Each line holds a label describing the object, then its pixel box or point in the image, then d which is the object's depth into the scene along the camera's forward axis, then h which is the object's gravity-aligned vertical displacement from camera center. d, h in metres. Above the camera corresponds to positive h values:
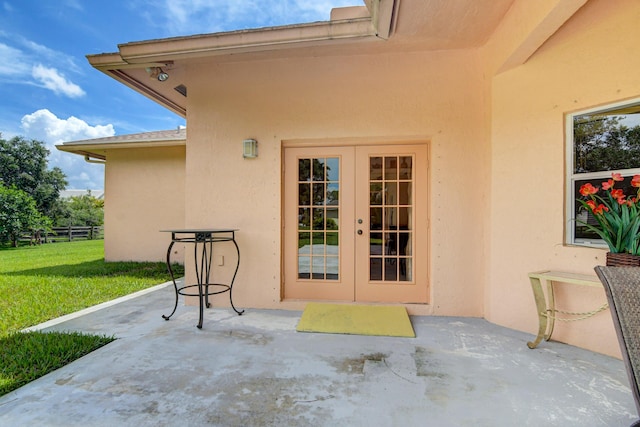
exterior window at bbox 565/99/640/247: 2.63 +0.63
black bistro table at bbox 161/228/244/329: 3.62 -0.66
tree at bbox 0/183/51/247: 11.26 -0.04
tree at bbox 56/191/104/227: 16.61 +0.11
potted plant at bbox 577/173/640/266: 2.25 -0.03
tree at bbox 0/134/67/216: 16.72 +2.58
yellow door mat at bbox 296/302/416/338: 3.17 -1.22
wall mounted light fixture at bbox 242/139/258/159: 3.93 +0.92
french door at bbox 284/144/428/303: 3.90 -0.09
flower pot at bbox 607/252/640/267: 2.22 -0.32
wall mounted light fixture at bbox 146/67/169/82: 3.93 +1.93
